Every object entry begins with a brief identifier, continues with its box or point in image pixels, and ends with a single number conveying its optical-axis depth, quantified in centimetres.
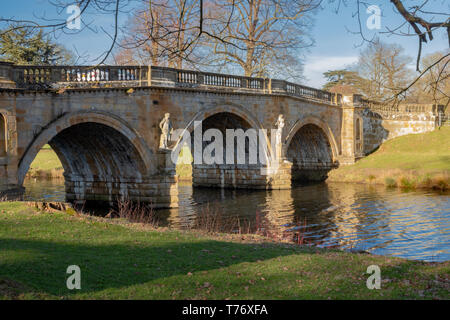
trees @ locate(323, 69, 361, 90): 6184
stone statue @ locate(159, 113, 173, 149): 2186
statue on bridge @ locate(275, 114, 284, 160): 2939
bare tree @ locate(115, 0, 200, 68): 2955
